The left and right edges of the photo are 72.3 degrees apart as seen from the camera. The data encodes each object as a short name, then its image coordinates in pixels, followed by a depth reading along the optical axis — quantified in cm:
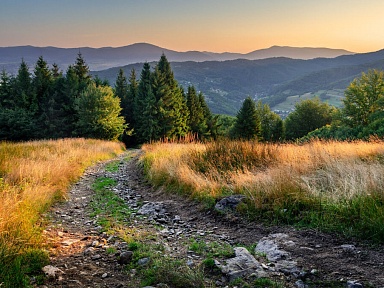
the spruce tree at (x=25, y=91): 4184
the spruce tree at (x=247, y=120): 4856
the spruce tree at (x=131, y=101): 4994
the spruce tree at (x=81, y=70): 4597
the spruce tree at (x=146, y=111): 4103
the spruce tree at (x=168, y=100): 4150
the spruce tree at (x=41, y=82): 4288
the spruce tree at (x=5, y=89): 4284
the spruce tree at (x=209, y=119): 5516
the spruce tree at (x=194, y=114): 5022
